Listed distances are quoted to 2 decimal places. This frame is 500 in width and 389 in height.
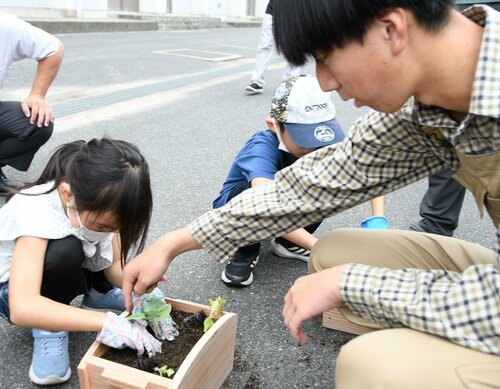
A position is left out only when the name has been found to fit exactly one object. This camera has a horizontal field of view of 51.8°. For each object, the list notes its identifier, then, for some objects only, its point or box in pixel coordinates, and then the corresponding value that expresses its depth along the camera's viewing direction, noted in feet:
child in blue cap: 6.31
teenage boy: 2.95
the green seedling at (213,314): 4.41
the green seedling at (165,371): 3.95
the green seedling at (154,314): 4.36
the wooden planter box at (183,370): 3.59
